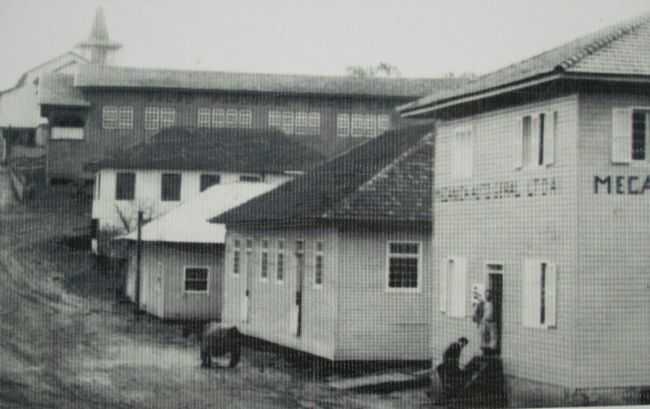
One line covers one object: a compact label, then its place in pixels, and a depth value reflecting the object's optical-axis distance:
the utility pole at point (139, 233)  18.74
